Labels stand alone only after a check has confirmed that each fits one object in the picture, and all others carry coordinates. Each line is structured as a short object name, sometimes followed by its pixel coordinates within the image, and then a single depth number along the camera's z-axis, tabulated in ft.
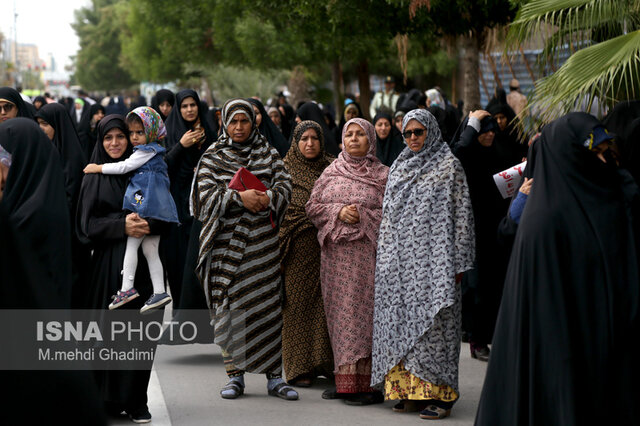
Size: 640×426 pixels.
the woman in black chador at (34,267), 15.76
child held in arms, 39.99
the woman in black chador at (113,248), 40.32
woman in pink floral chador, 44.93
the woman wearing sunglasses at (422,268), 41.70
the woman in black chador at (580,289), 29.48
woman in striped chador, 44.52
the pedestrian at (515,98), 98.69
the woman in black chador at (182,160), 56.54
